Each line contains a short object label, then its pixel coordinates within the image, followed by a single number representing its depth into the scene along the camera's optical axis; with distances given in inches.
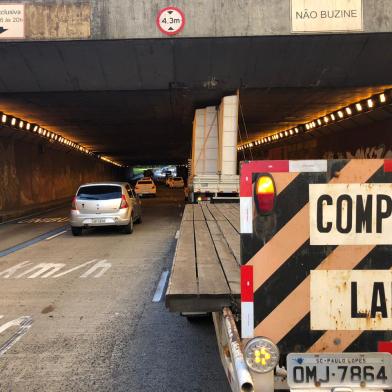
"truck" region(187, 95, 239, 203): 713.6
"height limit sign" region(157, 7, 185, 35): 579.2
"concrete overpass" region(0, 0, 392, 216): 575.8
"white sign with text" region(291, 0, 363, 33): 565.3
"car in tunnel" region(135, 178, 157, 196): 1577.3
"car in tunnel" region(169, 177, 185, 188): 2363.4
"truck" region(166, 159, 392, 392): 111.0
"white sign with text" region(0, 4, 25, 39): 571.8
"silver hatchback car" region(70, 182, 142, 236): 565.6
